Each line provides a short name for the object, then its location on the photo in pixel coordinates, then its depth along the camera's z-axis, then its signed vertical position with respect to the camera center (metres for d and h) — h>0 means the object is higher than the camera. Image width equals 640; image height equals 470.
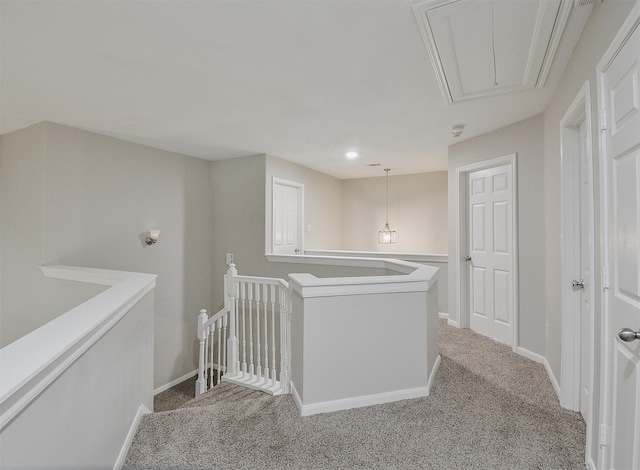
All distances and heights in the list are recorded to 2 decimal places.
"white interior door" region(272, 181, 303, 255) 5.27 +0.29
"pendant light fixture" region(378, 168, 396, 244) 6.59 +0.03
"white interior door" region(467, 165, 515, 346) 3.67 -0.18
